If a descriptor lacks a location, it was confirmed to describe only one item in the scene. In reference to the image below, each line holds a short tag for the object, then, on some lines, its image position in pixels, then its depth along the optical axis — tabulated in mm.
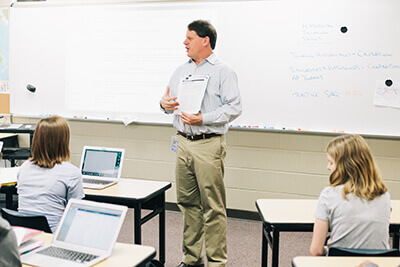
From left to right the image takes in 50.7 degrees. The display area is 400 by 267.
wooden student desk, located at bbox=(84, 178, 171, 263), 2574
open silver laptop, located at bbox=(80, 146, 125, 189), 2910
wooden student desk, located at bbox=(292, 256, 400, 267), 1640
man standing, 2844
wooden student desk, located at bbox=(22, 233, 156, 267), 1617
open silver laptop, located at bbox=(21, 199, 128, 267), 1634
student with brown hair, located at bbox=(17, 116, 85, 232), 2230
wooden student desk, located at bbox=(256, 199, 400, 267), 2166
